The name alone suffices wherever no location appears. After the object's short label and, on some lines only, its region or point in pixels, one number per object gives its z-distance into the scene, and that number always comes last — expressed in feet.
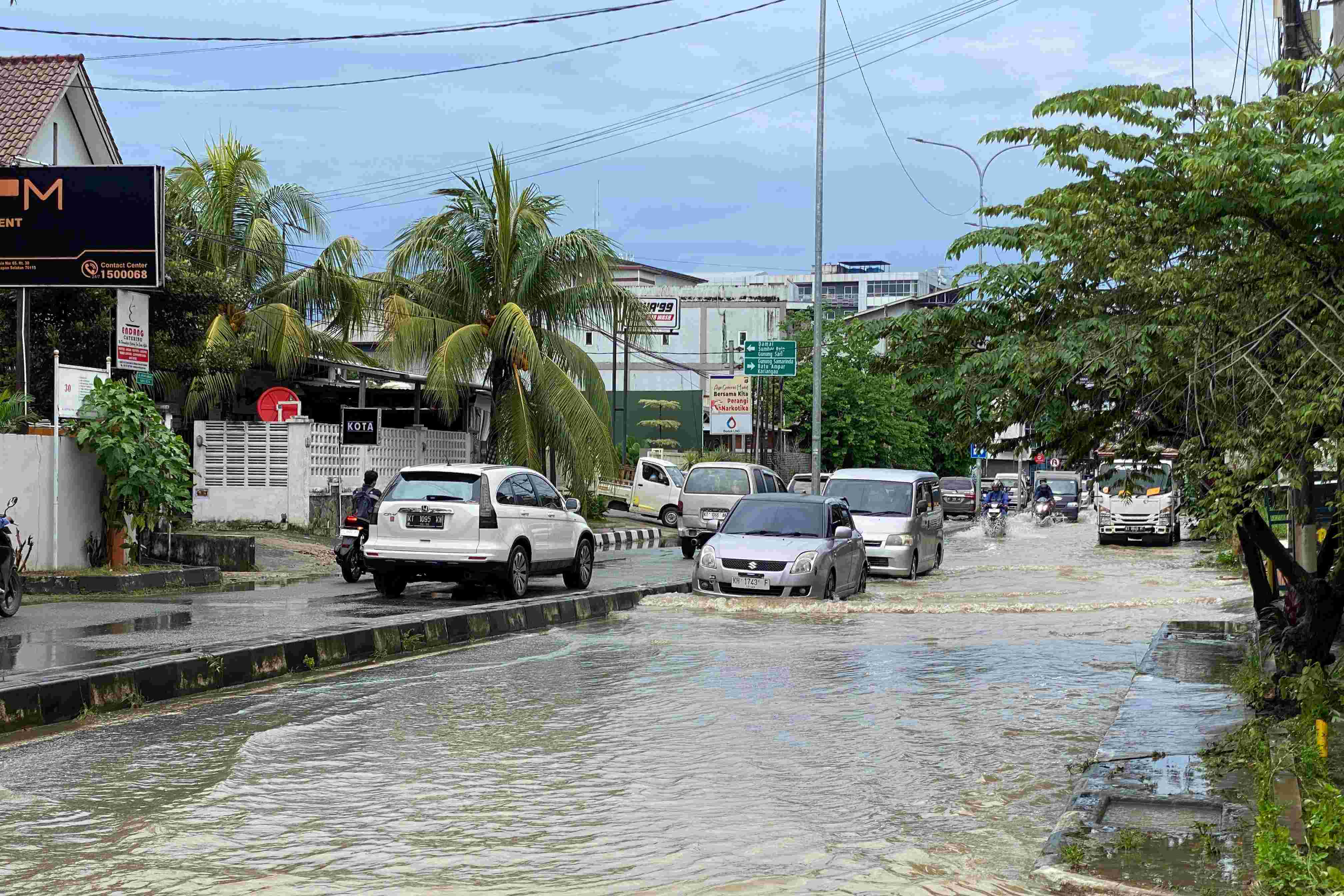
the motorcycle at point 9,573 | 47.50
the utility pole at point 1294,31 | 38.55
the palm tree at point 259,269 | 104.01
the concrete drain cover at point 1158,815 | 21.81
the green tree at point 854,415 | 202.90
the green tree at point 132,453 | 60.85
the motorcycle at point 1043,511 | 175.11
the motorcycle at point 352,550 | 67.51
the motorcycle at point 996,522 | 145.89
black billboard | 64.75
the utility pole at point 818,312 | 112.16
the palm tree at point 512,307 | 101.40
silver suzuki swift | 60.90
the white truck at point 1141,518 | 123.95
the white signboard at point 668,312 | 200.34
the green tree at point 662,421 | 229.45
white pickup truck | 142.82
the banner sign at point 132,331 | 64.90
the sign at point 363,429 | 101.04
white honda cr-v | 58.95
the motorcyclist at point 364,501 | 69.36
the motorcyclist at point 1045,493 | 179.42
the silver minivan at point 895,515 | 81.41
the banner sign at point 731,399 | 158.40
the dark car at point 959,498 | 195.72
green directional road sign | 129.39
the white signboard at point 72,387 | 60.13
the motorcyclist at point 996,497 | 168.96
